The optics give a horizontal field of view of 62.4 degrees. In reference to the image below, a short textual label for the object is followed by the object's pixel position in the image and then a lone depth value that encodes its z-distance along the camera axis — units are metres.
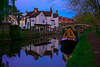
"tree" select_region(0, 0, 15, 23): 10.01
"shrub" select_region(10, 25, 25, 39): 16.58
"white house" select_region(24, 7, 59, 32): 36.85
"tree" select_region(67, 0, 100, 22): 15.23
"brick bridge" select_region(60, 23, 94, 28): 42.04
